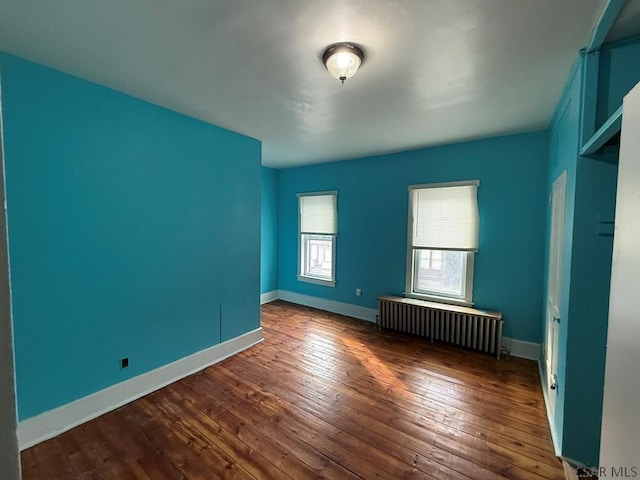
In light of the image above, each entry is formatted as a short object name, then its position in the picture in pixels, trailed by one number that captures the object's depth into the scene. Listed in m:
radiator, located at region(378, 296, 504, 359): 3.33
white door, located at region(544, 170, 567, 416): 2.16
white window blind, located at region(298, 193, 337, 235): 4.89
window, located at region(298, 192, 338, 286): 4.92
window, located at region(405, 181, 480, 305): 3.64
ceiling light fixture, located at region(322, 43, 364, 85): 1.74
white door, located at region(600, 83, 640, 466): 0.82
